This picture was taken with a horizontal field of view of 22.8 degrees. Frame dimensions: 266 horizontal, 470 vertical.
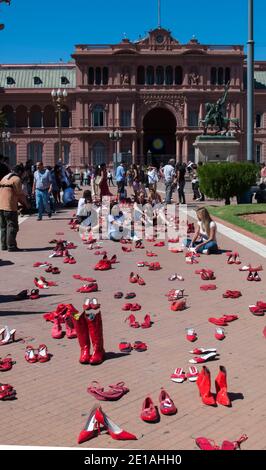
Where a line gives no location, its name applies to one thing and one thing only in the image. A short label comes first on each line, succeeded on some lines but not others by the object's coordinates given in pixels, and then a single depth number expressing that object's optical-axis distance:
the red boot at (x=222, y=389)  5.48
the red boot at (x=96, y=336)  6.60
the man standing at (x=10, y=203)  13.54
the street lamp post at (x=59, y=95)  37.21
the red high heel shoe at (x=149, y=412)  5.16
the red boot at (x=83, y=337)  6.66
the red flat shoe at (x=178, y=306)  8.63
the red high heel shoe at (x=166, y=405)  5.29
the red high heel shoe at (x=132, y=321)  7.88
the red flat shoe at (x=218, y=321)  7.87
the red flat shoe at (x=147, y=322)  7.85
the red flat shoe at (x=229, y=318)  7.99
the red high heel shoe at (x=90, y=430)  4.83
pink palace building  76.62
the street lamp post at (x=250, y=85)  25.84
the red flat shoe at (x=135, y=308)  8.69
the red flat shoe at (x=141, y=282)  10.38
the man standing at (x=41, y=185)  18.61
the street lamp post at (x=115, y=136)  64.88
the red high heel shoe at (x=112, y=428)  4.82
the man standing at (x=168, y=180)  25.08
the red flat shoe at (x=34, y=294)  9.49
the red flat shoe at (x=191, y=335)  7.27
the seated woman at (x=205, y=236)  12.74
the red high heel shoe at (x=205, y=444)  4.57
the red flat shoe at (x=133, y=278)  10.54
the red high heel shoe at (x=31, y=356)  6.66
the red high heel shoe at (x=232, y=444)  4.53
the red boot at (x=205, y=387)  5.50
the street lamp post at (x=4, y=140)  74.03
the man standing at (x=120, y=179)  25.83
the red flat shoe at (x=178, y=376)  6.04
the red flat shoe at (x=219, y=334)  7.32
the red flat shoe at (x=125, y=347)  7.00
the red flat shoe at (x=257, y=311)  8.33
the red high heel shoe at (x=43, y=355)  6.69
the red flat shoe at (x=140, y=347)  7.00
